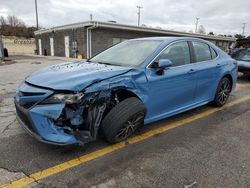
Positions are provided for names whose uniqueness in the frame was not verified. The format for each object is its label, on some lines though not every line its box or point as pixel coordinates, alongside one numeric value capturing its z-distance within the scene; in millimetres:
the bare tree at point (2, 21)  56012
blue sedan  2257
